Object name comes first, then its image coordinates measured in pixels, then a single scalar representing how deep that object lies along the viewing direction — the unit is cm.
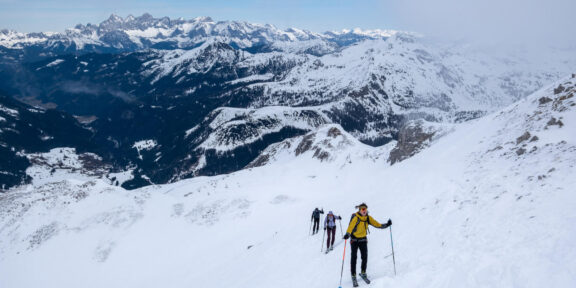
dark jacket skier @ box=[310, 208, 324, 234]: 2671
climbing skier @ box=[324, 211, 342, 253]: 2140
